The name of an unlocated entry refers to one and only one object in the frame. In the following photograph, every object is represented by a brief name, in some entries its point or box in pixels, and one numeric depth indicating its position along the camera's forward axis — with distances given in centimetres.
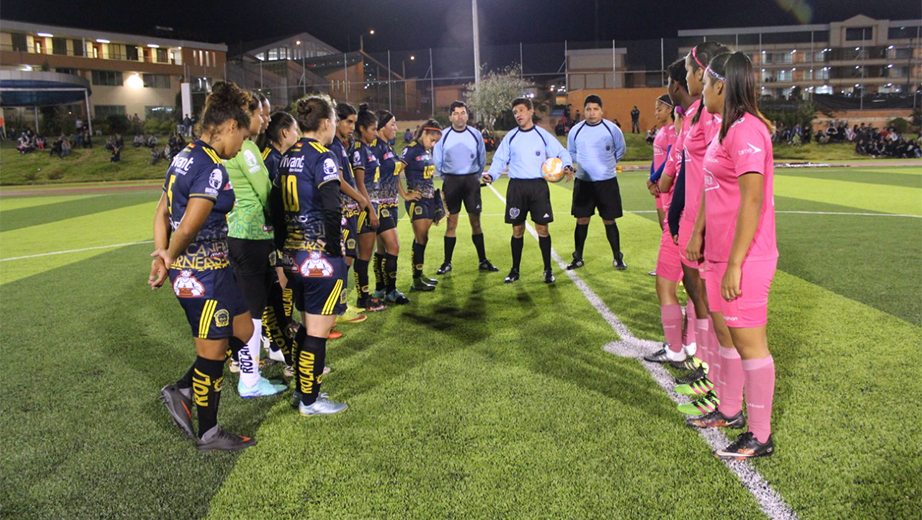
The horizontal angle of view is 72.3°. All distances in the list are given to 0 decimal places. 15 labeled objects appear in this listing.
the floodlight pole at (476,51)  2982
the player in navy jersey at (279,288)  525
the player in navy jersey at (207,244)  351
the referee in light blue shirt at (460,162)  885
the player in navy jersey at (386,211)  759
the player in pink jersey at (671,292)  507
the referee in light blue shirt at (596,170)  896
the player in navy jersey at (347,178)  558
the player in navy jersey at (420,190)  840
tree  4125
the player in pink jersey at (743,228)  325
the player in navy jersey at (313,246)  429
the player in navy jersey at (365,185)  714
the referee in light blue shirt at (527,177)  842
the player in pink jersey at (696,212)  413
